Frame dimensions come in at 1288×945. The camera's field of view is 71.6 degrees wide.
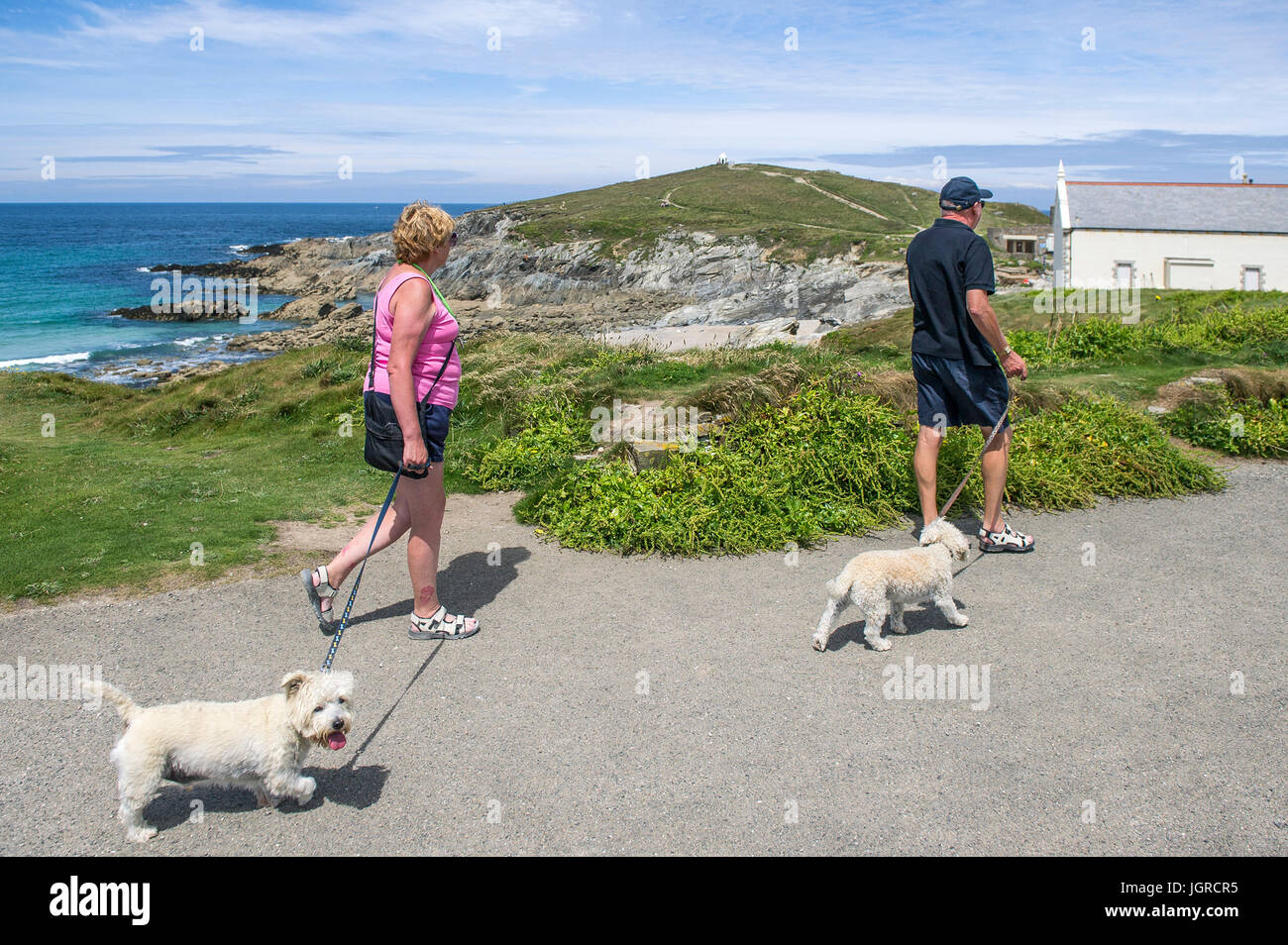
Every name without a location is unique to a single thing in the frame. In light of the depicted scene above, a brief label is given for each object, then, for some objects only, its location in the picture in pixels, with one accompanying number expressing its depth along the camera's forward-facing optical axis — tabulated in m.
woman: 4.82
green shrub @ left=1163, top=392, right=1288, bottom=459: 9.07
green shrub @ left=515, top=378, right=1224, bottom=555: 7.02
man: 6.23
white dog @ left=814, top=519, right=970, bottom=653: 5.05
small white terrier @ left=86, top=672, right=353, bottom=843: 3.50
